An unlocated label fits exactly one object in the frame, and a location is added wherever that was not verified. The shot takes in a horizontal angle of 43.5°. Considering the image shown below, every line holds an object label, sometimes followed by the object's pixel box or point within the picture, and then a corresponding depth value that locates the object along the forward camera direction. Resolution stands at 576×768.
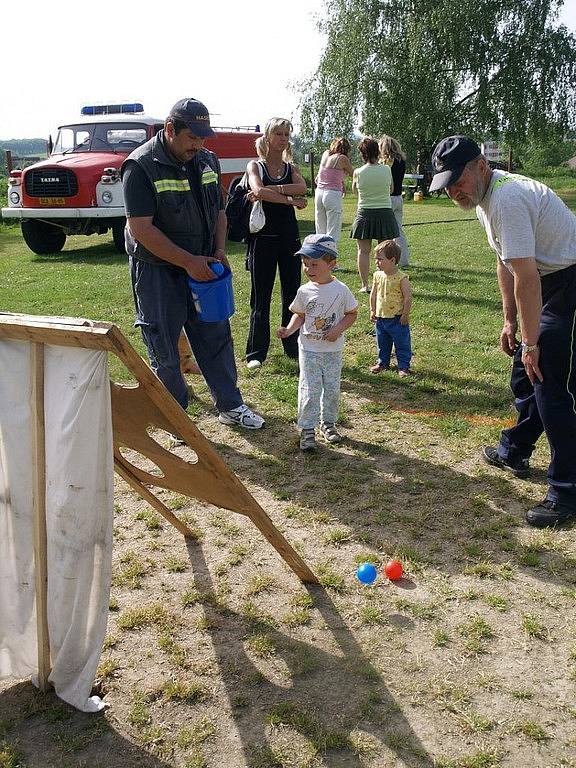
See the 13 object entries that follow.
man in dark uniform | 4.14
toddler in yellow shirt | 5.86
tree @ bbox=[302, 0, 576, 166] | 28.19
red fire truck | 12.92
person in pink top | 9.16
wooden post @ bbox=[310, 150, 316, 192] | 29.29
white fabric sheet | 2.32
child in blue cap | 4.57
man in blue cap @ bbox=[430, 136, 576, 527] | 3.33
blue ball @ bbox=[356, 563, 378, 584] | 3.33
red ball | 3.36
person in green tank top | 8.77
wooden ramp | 2.19
